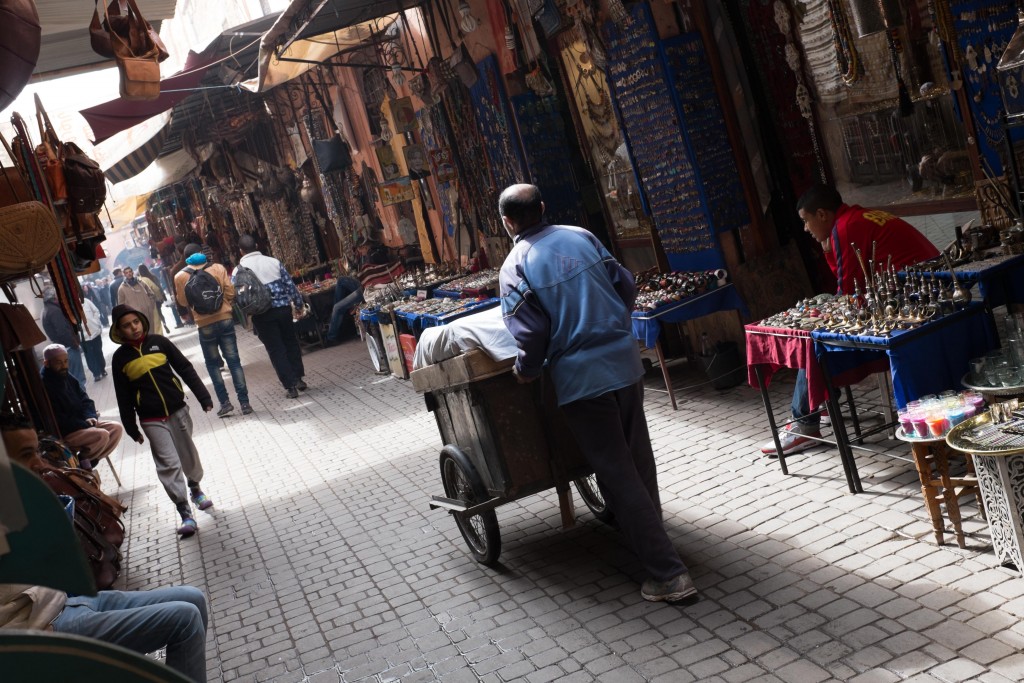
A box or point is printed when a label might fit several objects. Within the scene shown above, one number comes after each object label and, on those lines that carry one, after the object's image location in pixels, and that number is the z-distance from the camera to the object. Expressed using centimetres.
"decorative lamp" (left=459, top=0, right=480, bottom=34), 1063
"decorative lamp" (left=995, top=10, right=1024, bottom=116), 588
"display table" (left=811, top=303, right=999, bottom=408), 516
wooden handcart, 565
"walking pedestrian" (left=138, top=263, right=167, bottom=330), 2578
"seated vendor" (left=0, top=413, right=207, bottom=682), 438
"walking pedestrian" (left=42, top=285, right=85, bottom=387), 1759
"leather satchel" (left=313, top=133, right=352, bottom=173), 1884
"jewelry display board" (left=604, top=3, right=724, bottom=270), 870
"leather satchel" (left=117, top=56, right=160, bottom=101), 673
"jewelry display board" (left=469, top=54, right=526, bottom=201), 1170
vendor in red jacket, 603
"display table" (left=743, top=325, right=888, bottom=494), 579
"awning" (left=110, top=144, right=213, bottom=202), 2309
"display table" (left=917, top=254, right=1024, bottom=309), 538
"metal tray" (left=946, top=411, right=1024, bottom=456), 426
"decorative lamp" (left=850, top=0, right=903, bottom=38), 619
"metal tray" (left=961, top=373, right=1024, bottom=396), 472
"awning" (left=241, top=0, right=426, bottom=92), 1093
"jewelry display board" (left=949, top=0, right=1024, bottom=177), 585
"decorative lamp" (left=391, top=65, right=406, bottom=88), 1301
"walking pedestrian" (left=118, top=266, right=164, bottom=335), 2103
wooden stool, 484
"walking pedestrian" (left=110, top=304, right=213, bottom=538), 848
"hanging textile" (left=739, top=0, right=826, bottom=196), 796
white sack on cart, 562
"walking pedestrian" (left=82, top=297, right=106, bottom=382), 2177
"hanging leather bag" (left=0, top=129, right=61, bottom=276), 520
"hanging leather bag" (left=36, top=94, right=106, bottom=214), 692
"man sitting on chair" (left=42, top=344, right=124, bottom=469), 1004
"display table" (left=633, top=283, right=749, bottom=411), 837
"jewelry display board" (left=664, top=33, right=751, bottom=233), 859
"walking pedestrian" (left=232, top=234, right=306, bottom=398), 1403
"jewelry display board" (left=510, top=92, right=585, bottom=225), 1141
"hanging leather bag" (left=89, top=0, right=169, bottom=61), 669
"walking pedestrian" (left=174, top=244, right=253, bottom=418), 1346
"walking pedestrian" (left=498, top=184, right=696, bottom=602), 499
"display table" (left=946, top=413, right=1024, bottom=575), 428
